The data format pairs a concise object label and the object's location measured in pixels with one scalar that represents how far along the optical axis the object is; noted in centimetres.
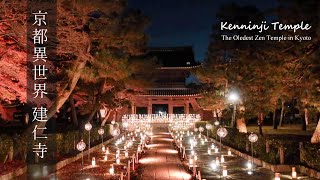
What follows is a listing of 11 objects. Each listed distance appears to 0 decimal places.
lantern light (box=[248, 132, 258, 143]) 1137
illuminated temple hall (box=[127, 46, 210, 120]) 3587
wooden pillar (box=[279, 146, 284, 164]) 1075
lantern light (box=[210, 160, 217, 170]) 1142
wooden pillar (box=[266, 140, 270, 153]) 1172
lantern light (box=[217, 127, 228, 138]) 1259
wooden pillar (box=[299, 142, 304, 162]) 1042
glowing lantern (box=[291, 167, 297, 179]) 905
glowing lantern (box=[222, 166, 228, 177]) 974
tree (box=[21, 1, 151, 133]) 1081
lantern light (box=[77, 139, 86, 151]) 1119
